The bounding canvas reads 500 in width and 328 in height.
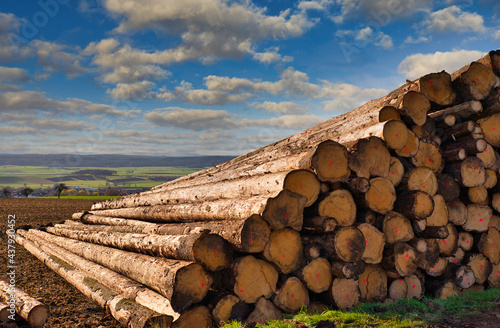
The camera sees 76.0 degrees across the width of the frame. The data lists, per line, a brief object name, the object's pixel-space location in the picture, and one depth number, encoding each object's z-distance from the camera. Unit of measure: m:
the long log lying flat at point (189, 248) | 4.07
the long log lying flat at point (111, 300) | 4.15
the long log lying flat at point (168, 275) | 3.91
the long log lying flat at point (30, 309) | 4.57
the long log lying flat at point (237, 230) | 4.07
